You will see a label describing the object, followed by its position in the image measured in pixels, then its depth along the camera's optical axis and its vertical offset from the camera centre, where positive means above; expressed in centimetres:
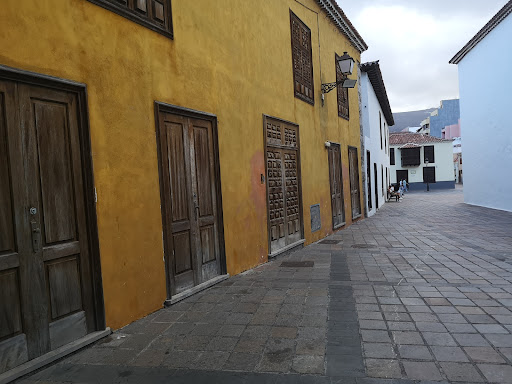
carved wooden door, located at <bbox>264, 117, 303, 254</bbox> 738 -10
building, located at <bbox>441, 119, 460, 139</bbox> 5069 +509
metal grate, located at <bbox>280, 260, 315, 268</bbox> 668 -154
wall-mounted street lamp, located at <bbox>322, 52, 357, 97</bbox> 1025 +284
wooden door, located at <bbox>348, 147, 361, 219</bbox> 1322 -26
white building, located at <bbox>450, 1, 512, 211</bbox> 1452 +235
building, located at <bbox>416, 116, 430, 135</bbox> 5792 +669
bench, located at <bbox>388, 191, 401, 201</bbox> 2394 -147
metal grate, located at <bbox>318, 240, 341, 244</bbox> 926 -162
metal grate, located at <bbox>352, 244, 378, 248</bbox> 833 -160
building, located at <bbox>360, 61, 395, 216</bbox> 1575 +203
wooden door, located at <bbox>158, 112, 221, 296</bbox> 467 -20
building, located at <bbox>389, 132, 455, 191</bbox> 3972 +91
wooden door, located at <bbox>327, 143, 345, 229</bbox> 1108 -30
